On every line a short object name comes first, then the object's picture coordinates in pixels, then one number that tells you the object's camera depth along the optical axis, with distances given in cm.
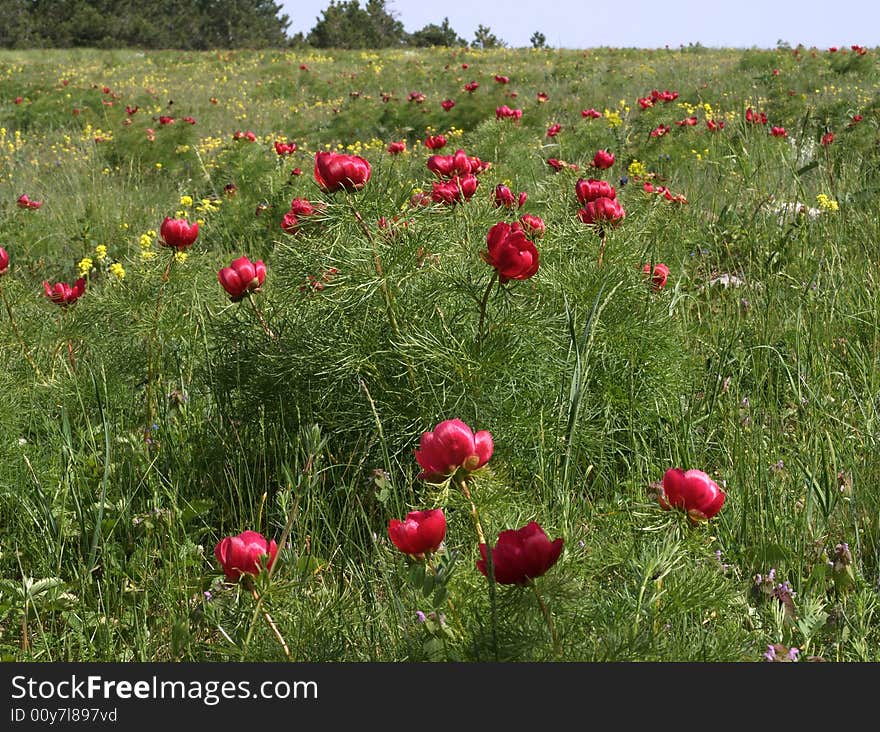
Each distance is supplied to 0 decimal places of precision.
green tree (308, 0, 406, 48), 4153
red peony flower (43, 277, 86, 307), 256
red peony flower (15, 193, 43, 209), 399
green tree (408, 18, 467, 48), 4845
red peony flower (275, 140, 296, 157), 420
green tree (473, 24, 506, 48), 4585
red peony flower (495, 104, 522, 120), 495
